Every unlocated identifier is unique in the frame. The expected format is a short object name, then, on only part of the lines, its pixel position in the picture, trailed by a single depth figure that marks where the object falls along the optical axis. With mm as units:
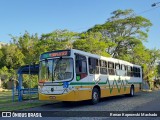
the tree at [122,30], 43219
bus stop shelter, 19016
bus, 15016
